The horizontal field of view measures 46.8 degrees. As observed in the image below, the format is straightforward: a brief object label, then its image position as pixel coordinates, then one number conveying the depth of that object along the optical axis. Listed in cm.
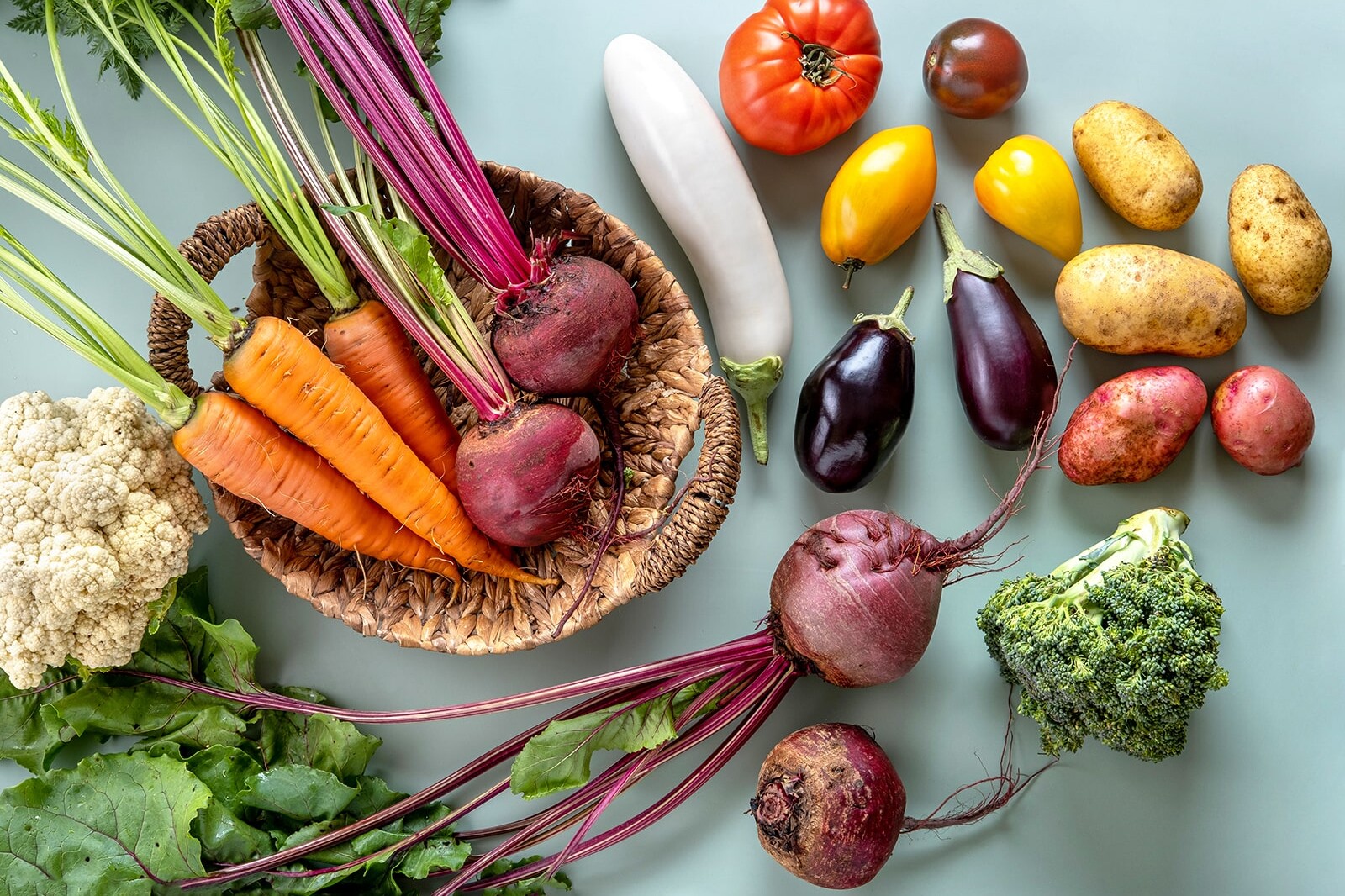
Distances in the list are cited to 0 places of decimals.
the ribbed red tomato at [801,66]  74
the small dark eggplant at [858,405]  74
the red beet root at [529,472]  70
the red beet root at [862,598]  70
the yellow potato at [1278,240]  74
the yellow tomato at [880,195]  74
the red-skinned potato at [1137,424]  74
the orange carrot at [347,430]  69
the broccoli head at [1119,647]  69
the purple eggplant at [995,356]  74
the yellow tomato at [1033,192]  74
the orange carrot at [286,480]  70
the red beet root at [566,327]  70
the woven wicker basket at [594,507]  70
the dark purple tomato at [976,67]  74
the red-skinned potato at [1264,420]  74
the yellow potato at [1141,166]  74
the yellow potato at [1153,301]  73
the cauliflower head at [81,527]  69
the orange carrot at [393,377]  72
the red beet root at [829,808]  70
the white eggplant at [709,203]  74
